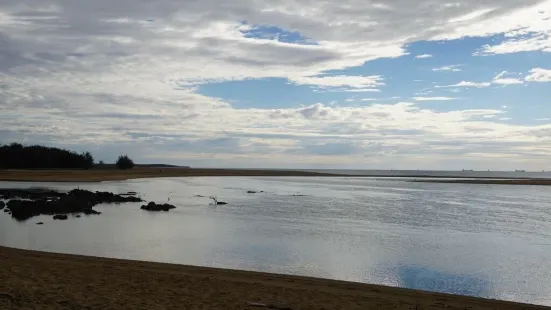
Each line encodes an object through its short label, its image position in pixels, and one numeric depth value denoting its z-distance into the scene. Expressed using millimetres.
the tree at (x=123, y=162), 160500
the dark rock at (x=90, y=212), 34688
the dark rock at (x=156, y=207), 37859
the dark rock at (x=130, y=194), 54238
